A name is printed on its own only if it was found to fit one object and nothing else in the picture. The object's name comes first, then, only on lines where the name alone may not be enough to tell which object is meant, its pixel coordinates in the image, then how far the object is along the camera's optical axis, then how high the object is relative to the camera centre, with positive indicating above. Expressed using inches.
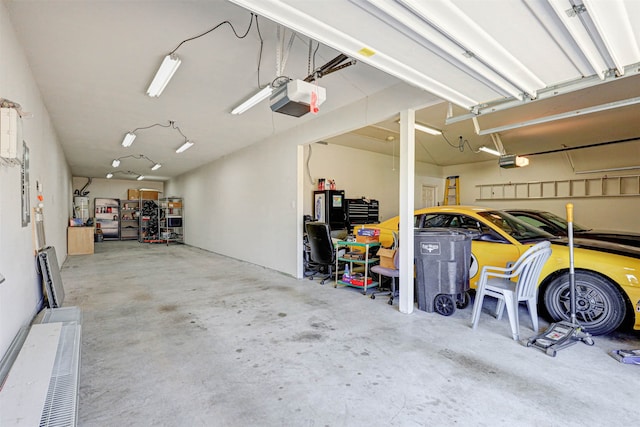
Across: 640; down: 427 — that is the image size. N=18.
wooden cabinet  352.5 -34.8
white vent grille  55.0 -37.5
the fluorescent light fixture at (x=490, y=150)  264.2 +55.1
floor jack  103.9 -44.6
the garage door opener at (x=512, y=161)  242.8 +41.4
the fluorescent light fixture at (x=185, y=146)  274.3 +62.1
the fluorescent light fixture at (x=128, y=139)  244.8 +61.7
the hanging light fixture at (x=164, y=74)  123.1 +61.3
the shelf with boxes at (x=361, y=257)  178.2 -28.1
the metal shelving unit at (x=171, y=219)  460.1 -12.0
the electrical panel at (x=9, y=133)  79.9 +21.0
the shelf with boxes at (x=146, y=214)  499.2 -4.8
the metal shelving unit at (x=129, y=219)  537.0 -13.9
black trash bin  136.3 -25.1
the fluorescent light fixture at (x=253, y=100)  150.8 +61.3
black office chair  196.9 -22.8
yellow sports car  112.3 -23.4
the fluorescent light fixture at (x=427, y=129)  207.8 +59.4
